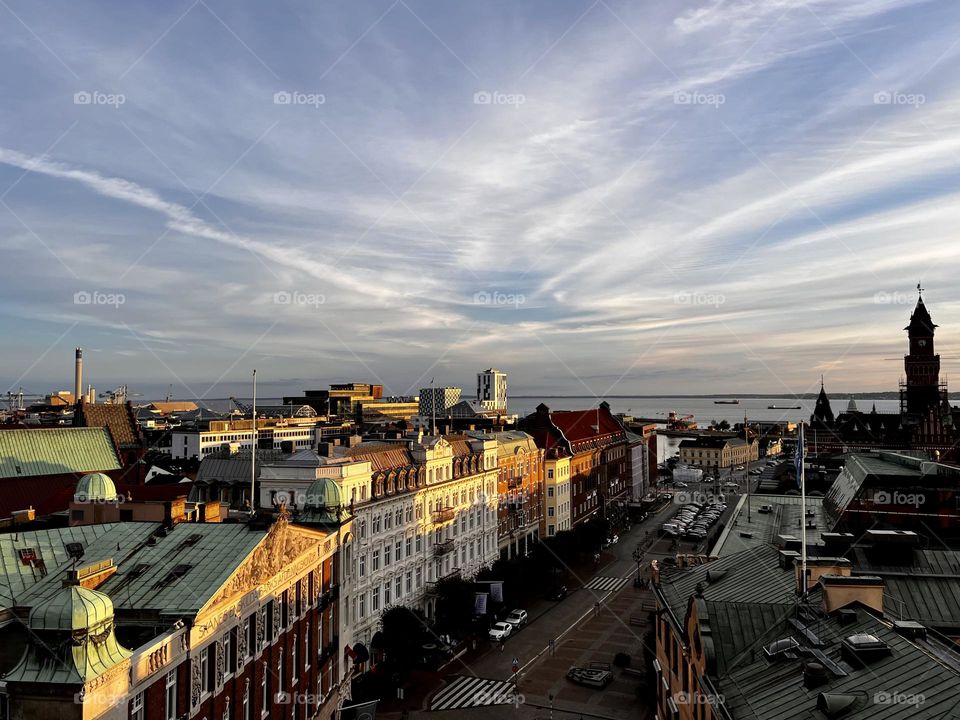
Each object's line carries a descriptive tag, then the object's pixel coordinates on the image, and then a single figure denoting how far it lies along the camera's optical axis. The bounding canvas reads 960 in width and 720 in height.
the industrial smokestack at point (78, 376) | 120.38
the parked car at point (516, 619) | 59.77
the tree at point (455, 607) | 57.16
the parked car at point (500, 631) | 56.81
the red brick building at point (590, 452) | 96.62
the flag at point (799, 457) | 29.09
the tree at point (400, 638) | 49.09
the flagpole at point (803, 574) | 25.11
